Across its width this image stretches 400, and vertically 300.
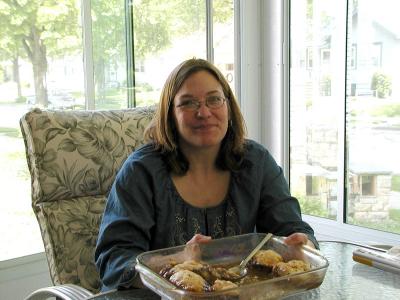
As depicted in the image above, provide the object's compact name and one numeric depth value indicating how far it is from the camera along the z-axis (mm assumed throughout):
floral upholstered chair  1490
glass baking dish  810
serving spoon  962
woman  1335
